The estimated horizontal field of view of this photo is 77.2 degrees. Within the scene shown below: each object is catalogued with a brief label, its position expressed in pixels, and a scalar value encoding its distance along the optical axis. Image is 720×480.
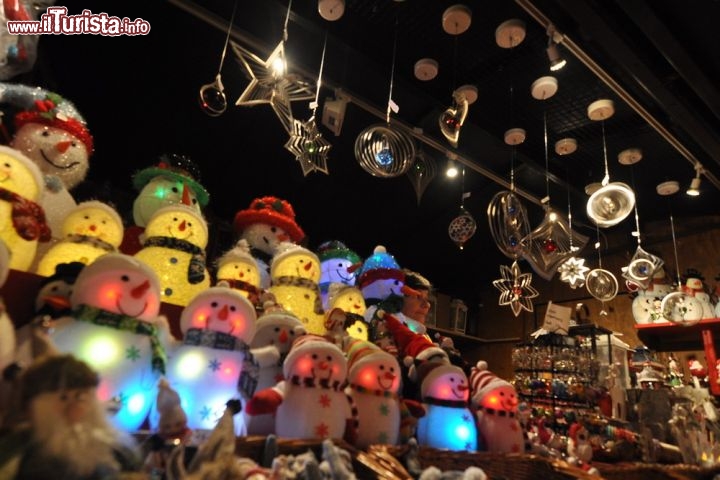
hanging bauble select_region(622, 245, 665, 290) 2.88
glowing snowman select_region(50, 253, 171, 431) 0.79
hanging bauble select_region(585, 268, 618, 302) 2.96
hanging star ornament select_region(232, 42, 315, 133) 1.62
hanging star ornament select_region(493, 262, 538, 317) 3.02
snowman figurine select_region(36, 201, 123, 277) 1.10
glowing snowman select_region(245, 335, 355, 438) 0.96
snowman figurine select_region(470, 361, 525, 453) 1.27
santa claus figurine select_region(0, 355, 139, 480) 0.37
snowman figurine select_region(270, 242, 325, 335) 1.61
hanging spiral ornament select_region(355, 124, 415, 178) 1.93
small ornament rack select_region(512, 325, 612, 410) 1.90
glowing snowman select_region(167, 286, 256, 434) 0.94
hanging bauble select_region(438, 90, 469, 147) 1.94
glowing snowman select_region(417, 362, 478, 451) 1.23
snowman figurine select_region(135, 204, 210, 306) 1.29
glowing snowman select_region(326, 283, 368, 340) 1.64
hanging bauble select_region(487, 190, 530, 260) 2.45
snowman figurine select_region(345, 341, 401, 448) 1.10
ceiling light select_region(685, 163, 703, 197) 2.81
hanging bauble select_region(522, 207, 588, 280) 2.46
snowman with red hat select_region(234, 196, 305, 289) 1.93
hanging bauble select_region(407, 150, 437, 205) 2.39
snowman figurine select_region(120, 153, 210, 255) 1.54
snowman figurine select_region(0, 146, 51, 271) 0.99
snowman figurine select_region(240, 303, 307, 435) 1.02
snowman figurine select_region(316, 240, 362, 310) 2.04
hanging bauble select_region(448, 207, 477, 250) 2.46
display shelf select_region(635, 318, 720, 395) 3.24
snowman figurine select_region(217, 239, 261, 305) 1.51
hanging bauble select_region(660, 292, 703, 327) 3.13
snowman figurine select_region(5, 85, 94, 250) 1.26
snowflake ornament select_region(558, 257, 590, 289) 3.18
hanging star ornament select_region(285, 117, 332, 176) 1.83
